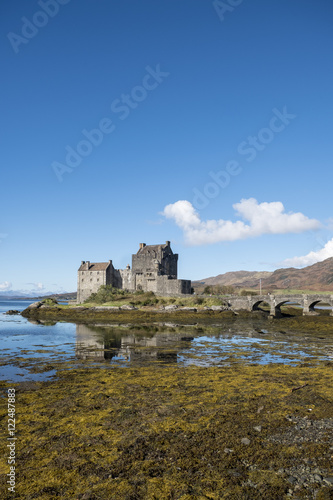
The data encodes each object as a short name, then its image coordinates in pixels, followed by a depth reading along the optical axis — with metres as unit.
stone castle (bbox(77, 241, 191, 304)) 77.55
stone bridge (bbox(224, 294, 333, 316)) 57.78
